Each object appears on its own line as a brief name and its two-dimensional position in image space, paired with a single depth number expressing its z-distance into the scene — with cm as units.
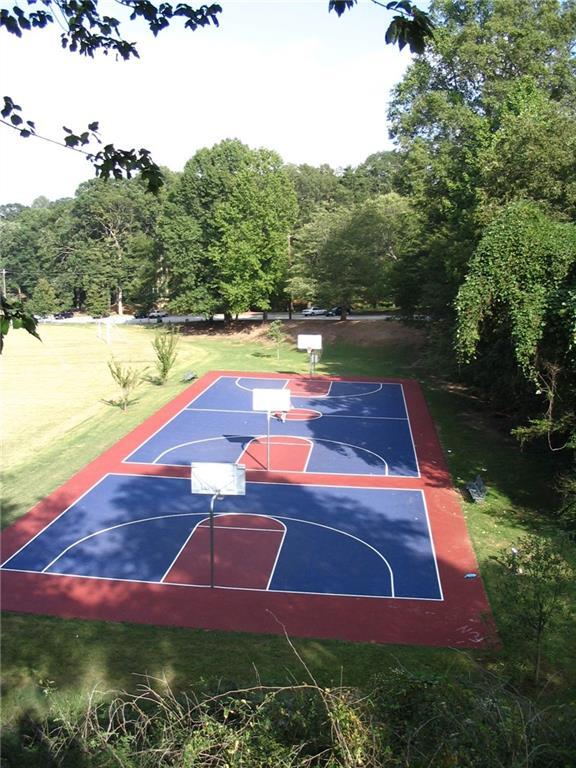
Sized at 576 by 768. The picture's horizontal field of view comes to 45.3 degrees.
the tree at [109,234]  7519
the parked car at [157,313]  7348
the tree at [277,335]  4829
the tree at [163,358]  3691
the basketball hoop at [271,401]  2475
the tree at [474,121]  2633
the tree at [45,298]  7631
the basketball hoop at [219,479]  1666
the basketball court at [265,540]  1552
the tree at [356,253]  5062
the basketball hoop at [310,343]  4044
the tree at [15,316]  512
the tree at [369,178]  7079
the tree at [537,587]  1234
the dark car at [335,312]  6303
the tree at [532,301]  1895
